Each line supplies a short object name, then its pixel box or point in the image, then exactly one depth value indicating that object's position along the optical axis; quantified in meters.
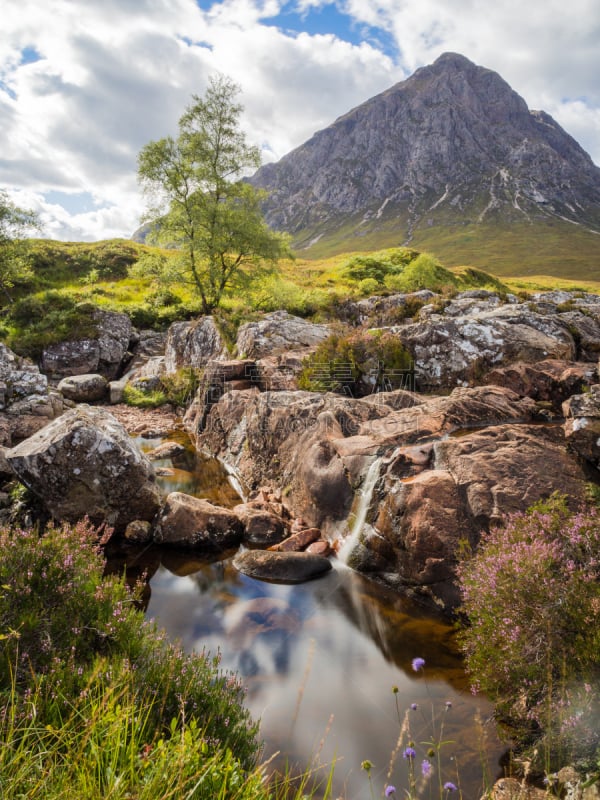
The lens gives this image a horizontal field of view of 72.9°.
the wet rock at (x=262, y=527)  10.07
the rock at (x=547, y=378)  11.64
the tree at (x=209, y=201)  25.28
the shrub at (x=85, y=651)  3.51
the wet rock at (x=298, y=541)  9.58
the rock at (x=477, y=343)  14.45
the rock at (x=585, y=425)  7.26
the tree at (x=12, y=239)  36.62
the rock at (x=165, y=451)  16.09
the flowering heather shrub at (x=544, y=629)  3.96
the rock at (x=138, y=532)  9.88
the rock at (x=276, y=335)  18.75
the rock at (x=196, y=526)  9.78
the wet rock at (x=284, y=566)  8.59
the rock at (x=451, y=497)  7.34
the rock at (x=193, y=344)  22.61
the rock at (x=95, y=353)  27.80
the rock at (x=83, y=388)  23.87
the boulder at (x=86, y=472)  9.40
